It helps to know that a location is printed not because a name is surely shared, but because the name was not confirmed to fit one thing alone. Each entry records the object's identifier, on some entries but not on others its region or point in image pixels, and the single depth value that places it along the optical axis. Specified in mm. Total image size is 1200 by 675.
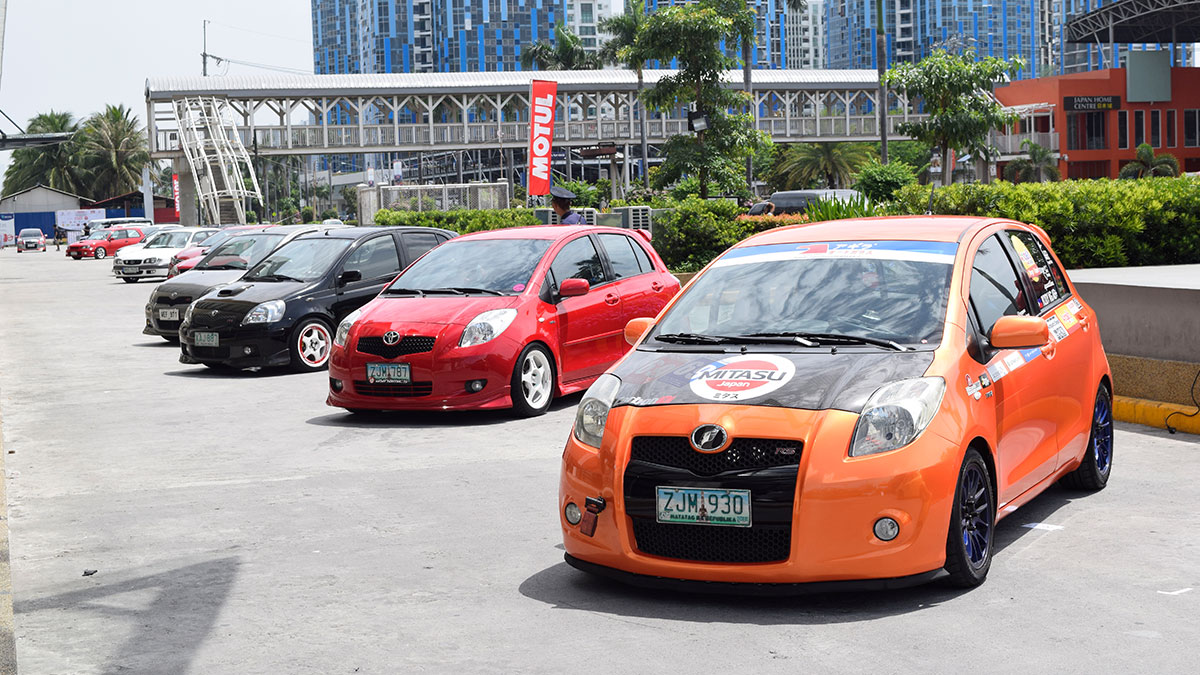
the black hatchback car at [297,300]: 14273
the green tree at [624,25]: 73312
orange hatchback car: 5016
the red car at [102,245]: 62344
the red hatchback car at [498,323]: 10422
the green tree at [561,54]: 96375
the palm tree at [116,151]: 115250
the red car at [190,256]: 30133
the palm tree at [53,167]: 119000
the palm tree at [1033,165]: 66125
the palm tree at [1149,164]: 63331
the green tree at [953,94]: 37719
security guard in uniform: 14531
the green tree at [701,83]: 28953
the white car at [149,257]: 38156
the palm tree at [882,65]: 40031
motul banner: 23672
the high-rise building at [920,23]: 193875
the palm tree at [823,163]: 84375
